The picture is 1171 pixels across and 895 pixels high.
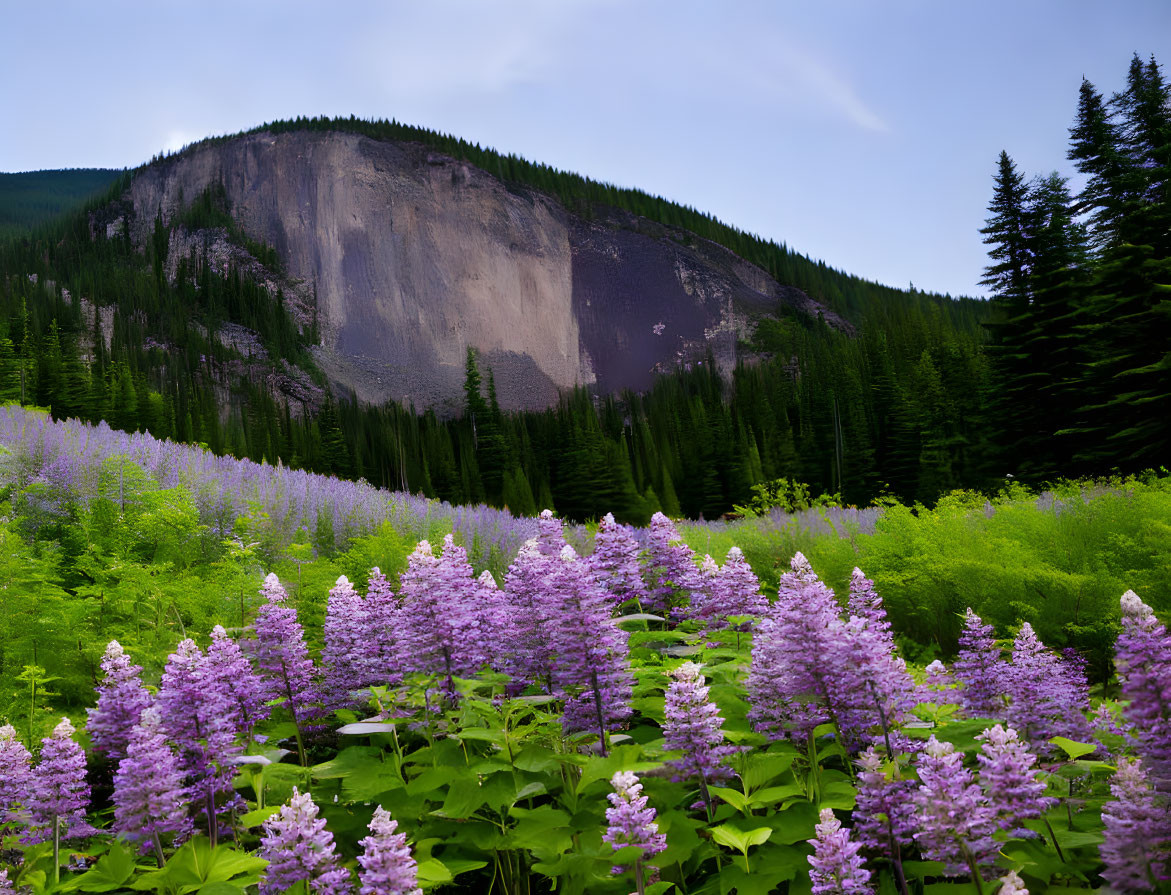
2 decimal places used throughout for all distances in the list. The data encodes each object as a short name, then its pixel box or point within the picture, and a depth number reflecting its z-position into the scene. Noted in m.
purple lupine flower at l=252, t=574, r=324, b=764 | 3.40
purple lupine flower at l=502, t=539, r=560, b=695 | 3.33
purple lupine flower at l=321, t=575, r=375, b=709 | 3.51
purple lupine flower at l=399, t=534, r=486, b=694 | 3.19
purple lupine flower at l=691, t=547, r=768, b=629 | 4.04
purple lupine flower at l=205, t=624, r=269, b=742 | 2.96
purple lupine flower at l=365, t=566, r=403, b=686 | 3.37
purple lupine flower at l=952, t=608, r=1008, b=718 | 3.12
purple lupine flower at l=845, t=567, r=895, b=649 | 3.01
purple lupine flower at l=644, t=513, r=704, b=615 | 4.84
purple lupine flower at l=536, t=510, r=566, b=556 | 4.54
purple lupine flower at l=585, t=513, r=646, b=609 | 4.41
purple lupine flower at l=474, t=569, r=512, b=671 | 3.46
